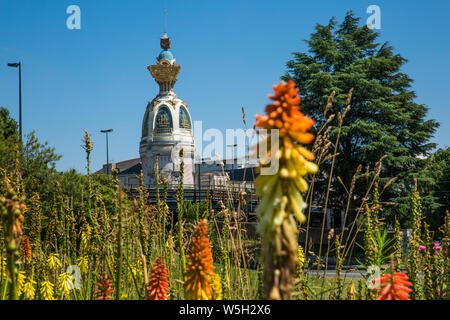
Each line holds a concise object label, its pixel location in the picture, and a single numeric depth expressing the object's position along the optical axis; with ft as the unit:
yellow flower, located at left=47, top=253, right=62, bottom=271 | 15.47
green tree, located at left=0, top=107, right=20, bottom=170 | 55.72
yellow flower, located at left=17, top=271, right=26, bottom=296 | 12.67
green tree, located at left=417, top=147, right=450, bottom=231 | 82.89
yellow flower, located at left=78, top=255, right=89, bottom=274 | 14.06
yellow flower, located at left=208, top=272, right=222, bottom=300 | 9.73
